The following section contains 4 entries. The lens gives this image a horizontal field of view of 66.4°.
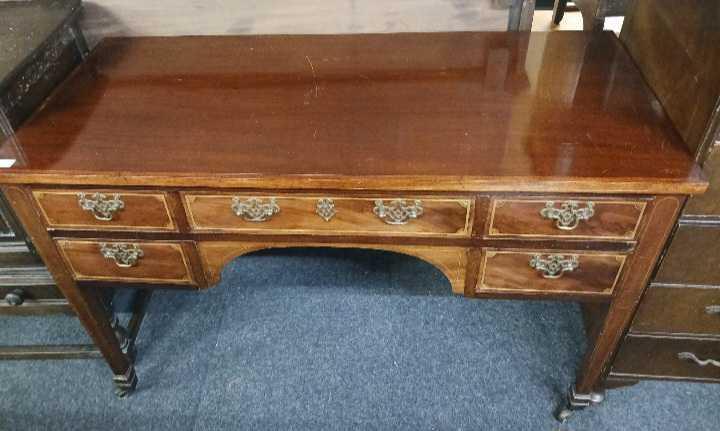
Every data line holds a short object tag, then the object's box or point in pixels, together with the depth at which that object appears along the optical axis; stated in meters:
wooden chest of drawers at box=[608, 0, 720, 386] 0.88
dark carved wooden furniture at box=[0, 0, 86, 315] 1.05
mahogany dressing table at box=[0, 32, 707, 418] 0.91
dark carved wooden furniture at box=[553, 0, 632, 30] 1.24
